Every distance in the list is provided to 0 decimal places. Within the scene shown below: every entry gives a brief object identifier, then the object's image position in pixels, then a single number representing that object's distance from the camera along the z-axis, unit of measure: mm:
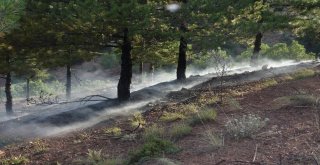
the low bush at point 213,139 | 7105
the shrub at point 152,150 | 7531
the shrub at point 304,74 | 14004
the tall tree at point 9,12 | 10938
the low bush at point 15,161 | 9350
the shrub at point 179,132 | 8523
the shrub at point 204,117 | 9109
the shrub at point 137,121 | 10635
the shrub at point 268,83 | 13377
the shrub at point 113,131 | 10128
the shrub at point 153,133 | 8775
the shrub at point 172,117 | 10412
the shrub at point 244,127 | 7422
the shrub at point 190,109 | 10780
